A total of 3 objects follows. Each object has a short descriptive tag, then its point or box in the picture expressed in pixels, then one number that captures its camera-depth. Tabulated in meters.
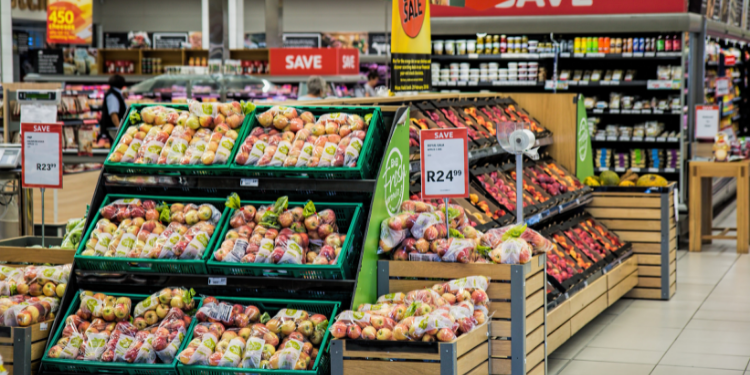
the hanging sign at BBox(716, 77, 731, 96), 10.77
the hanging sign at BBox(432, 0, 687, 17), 9.10
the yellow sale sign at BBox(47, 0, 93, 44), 14.27
